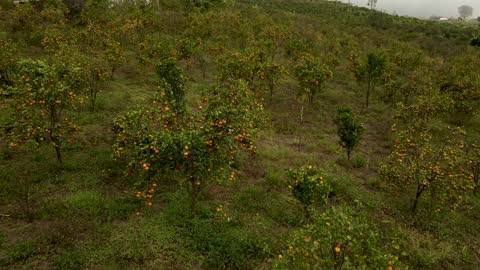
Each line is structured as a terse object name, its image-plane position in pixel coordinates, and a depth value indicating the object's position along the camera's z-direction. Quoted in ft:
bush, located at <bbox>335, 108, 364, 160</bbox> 47.70
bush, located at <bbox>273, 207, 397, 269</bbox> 22.44
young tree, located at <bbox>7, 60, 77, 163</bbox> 38.55
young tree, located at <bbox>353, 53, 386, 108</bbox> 73.82
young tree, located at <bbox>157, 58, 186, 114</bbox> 55.52
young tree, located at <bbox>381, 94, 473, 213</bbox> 38.96
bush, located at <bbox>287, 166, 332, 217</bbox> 33.12
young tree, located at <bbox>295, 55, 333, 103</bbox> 66.23
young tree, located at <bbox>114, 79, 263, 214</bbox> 31.42
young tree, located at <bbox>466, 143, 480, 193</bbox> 45.06
